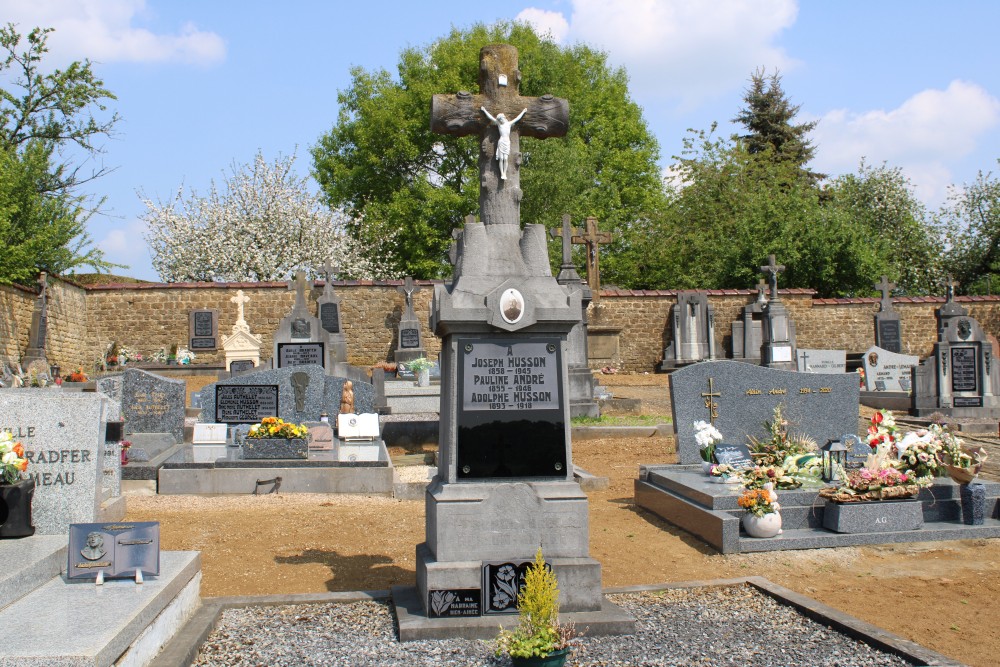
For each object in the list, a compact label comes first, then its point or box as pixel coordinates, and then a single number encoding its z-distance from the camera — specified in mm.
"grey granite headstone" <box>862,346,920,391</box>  19516
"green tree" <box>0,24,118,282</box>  20938
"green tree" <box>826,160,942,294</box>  35625
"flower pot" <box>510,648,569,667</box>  4059
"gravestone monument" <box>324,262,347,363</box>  24719
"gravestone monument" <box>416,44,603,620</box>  4988
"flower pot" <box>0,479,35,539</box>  5019
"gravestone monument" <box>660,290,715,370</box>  27281
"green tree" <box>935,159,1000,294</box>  33875
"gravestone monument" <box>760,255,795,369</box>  24422
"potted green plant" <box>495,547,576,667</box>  4062
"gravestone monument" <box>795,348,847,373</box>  22469
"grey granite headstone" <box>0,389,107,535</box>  5395
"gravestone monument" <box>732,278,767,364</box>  27000
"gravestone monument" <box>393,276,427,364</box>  25000
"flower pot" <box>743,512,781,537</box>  6984
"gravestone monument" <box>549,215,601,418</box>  14609
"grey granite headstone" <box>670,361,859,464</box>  9148
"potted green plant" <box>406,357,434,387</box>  18469
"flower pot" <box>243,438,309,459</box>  9758
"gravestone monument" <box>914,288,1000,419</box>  15859
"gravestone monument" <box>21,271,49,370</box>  21609
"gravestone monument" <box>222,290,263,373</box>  24297
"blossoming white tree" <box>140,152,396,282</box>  31297
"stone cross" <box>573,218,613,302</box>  23312
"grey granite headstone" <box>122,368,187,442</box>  11031
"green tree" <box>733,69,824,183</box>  41031
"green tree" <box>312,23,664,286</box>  31625
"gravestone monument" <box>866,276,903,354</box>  26703
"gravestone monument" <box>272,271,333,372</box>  16000
